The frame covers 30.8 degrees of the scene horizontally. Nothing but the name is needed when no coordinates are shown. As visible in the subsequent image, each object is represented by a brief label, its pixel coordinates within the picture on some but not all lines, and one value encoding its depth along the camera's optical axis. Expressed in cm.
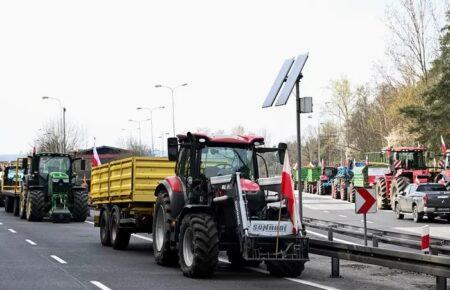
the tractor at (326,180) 6931
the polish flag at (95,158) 2897
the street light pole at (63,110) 7481
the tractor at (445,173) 3693
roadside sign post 1750
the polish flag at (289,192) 1373
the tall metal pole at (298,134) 1663
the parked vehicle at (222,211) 1364
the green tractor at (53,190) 3381
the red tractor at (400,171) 4141
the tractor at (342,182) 5684
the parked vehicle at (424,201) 3195
